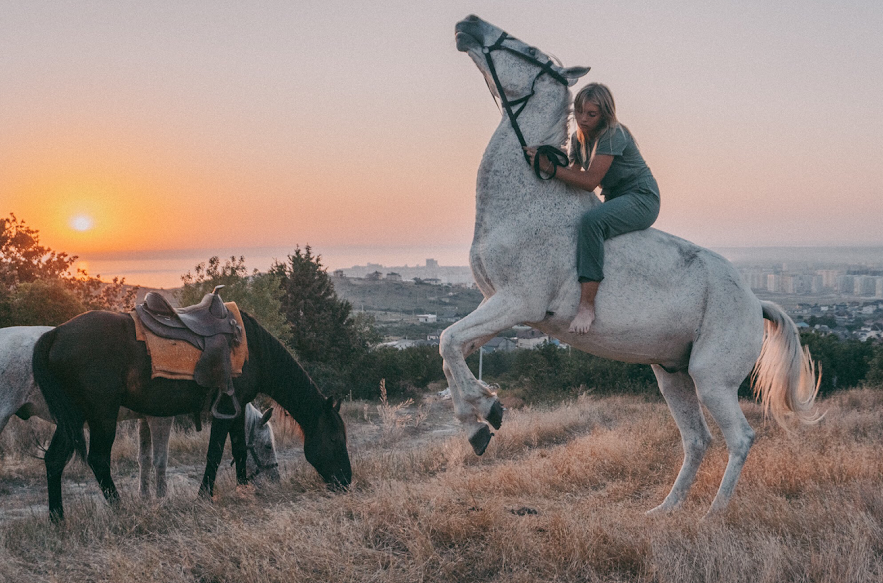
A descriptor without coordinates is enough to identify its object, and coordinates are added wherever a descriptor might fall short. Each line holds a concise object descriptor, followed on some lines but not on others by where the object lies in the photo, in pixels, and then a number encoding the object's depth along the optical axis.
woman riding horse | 4.01
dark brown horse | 4.83
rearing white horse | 3.94
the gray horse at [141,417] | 4.87
